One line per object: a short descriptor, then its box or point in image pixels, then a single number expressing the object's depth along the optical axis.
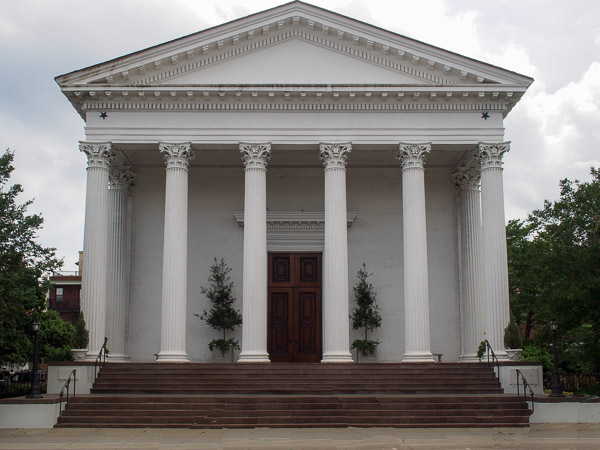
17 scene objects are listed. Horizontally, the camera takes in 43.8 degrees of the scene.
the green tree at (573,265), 23.09
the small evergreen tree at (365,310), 28.95
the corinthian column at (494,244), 24.95
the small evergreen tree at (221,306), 28.41
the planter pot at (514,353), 23.53
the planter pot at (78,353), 23.73
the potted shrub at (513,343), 23.56
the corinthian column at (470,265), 28.47
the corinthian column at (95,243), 24.81
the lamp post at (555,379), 20.91
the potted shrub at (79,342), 23.78
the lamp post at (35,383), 20.72
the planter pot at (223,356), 28.72
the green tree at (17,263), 22.25
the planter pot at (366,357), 28.50
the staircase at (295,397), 19.33
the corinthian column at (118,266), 27.95
